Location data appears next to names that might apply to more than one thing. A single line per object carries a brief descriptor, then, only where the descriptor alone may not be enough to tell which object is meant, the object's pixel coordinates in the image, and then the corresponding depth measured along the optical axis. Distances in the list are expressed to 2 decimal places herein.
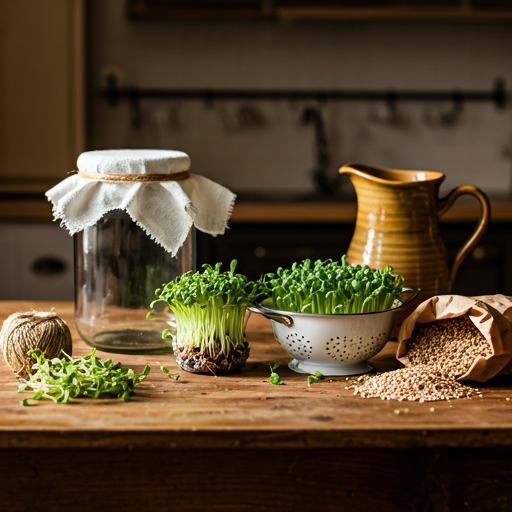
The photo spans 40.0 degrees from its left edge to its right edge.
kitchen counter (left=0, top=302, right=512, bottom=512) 0.81
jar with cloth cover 1.04
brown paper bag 0.93
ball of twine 0.94
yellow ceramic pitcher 1.14
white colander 0.95
